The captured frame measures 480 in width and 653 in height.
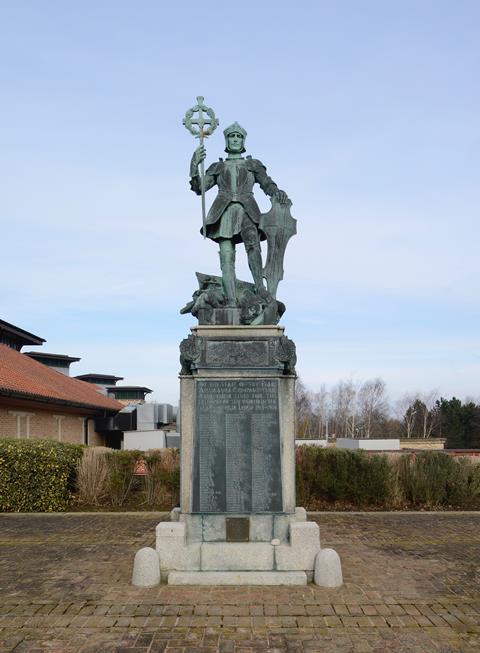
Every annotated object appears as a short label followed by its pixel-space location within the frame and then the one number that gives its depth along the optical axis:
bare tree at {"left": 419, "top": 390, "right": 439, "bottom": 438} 60.88
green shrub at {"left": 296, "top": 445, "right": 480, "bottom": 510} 13.18
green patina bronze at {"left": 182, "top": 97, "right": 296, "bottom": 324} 7.49
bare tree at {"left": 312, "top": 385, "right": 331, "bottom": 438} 80.12
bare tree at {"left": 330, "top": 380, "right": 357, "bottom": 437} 77.30
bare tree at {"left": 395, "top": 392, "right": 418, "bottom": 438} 64.48
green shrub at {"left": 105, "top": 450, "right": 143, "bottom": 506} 13.44
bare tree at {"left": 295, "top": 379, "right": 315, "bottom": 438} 78.00
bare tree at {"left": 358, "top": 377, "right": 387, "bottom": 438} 80.06
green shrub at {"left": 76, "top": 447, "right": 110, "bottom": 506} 13.28
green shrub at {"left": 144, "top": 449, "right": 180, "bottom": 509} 13.42
